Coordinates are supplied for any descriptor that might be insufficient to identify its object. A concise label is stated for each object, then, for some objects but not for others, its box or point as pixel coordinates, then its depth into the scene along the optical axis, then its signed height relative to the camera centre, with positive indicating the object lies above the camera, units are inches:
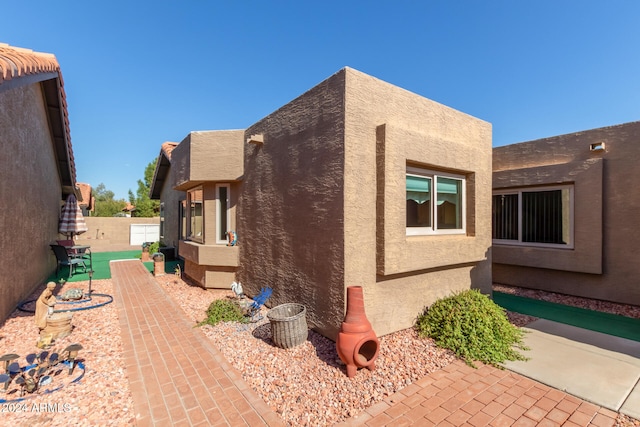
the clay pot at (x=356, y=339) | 174.4 -80.1
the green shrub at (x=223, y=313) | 265.7 -98.5
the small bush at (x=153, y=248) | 703.7 -85.4
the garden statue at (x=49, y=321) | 224.1 -89.2
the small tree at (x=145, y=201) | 1641.2 +90.0
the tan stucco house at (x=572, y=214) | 316.8 +3.2
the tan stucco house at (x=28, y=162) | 256.5 +68.9
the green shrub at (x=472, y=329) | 204.8 -95.8
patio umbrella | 497.4 -6.3
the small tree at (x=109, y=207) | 1861.5 +60.4
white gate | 1050.1 -68.9
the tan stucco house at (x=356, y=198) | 218.4 +16.7
